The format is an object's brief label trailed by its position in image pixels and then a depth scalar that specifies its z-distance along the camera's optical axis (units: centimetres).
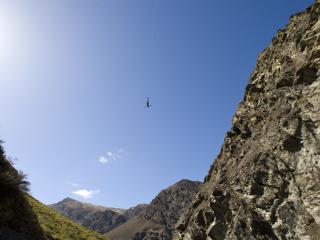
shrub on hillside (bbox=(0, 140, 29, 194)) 2983
